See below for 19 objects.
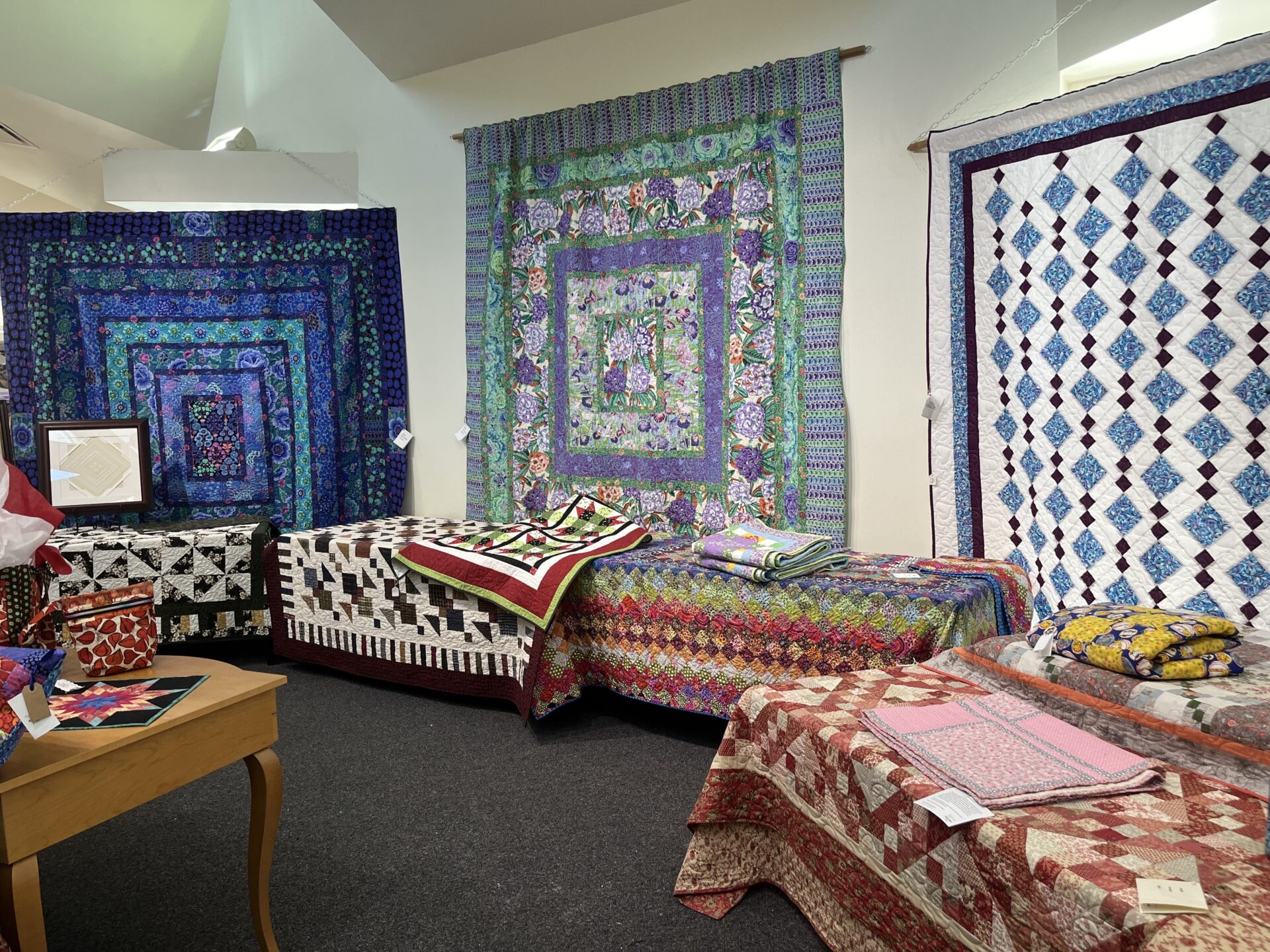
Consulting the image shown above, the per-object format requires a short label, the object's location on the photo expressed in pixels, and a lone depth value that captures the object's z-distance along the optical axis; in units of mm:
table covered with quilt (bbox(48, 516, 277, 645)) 3680
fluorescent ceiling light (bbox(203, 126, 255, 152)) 4508
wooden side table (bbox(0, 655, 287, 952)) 1296
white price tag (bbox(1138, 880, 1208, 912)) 1062
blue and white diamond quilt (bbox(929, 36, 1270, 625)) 2332
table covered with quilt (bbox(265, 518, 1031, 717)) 2537
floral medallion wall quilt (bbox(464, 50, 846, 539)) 3252
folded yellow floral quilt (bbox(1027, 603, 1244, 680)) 1680
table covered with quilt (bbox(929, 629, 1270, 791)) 1450
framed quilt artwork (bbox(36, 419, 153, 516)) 3988
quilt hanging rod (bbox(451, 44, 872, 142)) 3086
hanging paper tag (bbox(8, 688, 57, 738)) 1308
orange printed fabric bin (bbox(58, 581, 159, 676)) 1750
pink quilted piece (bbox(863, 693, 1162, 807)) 1410
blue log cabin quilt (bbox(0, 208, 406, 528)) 4223
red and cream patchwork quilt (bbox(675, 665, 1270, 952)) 1133
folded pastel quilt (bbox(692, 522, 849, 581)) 2719
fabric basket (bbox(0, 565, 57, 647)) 1732
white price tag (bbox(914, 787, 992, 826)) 1335
